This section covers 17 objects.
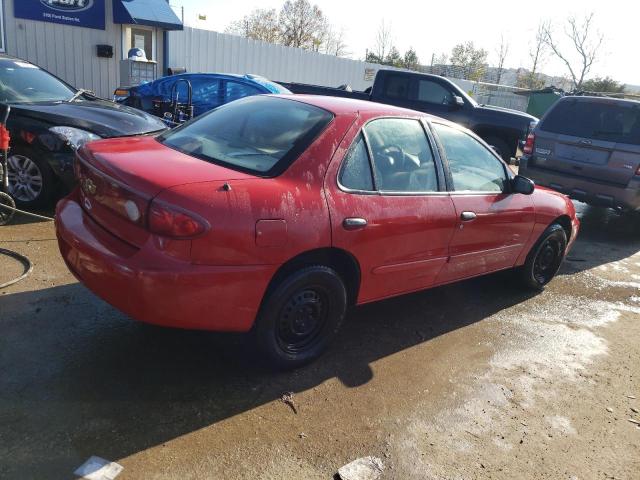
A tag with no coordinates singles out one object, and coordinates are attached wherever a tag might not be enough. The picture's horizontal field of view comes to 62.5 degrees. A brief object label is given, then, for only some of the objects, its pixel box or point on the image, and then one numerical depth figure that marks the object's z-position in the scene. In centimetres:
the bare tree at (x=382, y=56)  4767
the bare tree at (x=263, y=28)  4228
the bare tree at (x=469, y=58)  4847
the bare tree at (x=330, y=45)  4311
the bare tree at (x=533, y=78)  4447
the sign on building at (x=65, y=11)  1170
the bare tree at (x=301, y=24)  4178
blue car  1029
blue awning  1257
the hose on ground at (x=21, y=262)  391
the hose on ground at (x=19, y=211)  497
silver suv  698
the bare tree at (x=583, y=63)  4112
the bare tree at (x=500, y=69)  5141
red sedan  263
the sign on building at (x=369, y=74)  2402
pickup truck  1113
